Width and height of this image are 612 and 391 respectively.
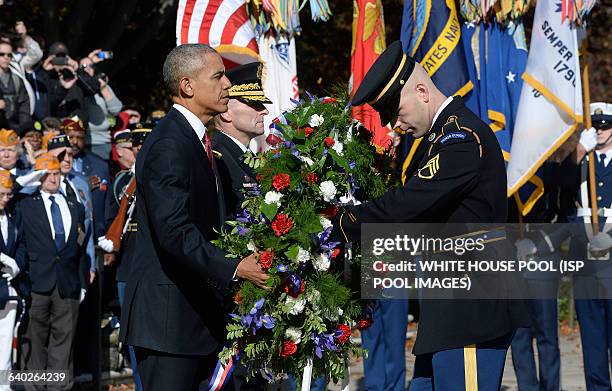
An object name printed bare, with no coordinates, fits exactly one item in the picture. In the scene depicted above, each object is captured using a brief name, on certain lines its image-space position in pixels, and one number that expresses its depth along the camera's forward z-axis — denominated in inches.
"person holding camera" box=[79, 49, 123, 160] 940.0
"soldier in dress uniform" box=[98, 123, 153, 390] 714.2
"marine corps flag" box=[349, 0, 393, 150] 749.9
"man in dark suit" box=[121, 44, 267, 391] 365.7
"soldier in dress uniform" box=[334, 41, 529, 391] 382.3
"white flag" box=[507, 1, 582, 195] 697.6
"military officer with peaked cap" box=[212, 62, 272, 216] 487.2
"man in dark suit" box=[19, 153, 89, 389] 725.3
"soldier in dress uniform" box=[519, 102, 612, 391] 668.7
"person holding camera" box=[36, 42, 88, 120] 922.1
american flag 710.5
